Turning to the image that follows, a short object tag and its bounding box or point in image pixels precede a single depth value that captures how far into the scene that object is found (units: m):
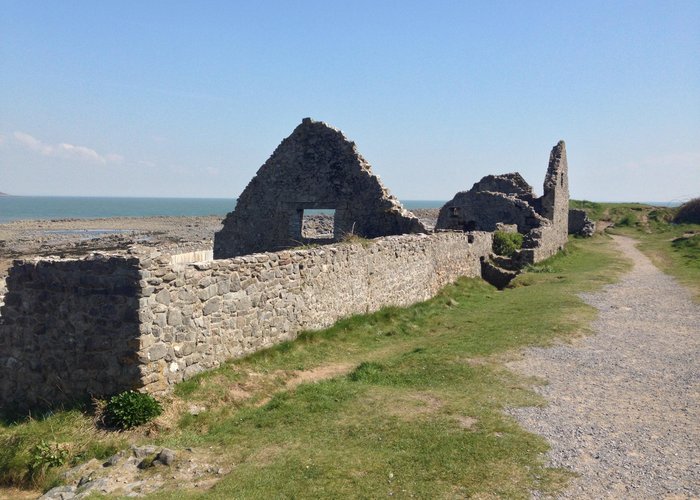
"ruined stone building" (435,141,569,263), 28.53
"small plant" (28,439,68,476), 7.08
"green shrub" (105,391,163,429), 7.93
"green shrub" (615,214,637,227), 48.97
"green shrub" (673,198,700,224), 45.06
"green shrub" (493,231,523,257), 24.47
